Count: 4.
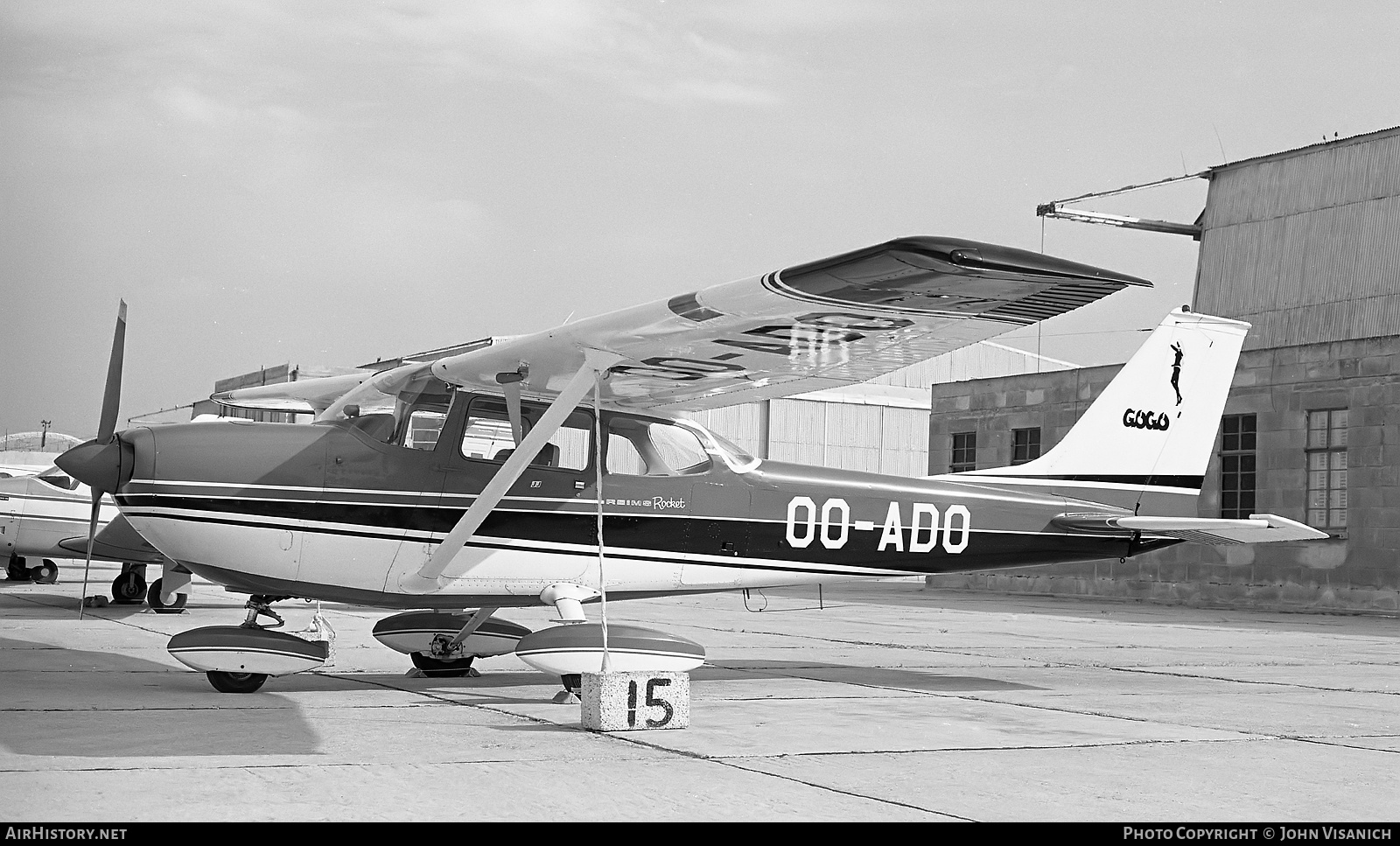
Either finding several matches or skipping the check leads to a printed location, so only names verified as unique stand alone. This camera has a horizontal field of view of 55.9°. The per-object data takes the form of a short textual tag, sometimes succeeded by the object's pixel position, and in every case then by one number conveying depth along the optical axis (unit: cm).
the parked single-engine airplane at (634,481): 762
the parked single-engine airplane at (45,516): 2005
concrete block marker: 679
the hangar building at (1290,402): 2300
